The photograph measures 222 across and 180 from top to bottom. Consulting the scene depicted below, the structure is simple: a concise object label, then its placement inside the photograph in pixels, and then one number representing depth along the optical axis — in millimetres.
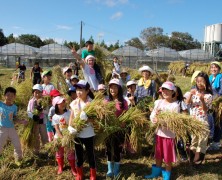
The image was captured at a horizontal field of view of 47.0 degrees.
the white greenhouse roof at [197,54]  32594
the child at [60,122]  3449
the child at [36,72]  8727
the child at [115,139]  3430
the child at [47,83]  4634
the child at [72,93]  4013
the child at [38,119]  4004
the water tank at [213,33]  37938
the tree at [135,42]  59756
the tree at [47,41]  73475
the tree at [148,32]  57562
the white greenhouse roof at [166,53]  32156
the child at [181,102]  3318
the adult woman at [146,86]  4305
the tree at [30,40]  70688
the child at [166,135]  3201
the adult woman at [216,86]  4438
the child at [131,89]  4500
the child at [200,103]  3561
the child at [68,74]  5485
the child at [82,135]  3188
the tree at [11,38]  63953
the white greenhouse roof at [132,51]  30428
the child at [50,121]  3797
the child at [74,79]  4960
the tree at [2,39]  57019
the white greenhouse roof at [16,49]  31266
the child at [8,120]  3621
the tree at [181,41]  62438
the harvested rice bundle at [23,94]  5903
